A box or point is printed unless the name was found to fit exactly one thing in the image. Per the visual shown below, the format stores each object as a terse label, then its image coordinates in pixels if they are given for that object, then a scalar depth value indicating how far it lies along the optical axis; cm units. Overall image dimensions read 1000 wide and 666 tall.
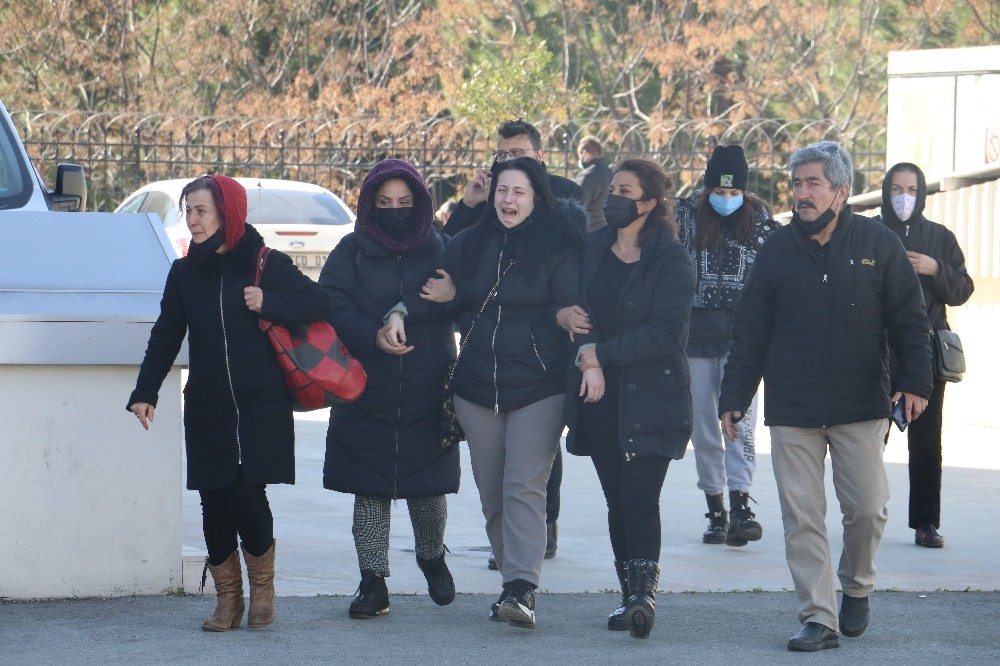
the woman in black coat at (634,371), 1212
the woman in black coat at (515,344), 1245
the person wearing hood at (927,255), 1588
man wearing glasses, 1461
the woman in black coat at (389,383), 1266
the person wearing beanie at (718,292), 1595
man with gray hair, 1173
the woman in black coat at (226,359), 1173
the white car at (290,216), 3369
